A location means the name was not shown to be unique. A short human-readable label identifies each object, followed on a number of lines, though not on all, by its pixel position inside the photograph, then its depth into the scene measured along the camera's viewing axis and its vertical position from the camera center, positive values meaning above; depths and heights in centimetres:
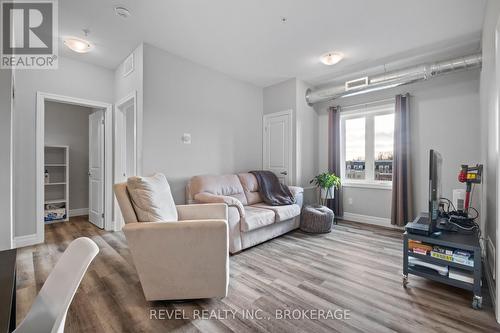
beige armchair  166 -67
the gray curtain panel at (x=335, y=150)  437 +32
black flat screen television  193 -20
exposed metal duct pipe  288 +131
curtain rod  386 +114
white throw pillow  182 -29
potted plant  400 -32
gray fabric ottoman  357 -86
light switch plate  342 +43
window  398 +40
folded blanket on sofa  365 -41
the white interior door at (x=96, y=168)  382 -3
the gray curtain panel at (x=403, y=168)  361 -3
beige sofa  281 -61
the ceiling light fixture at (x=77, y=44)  287 +158
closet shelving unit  431 -23
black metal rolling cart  174 -79
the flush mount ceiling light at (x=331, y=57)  325 +159
